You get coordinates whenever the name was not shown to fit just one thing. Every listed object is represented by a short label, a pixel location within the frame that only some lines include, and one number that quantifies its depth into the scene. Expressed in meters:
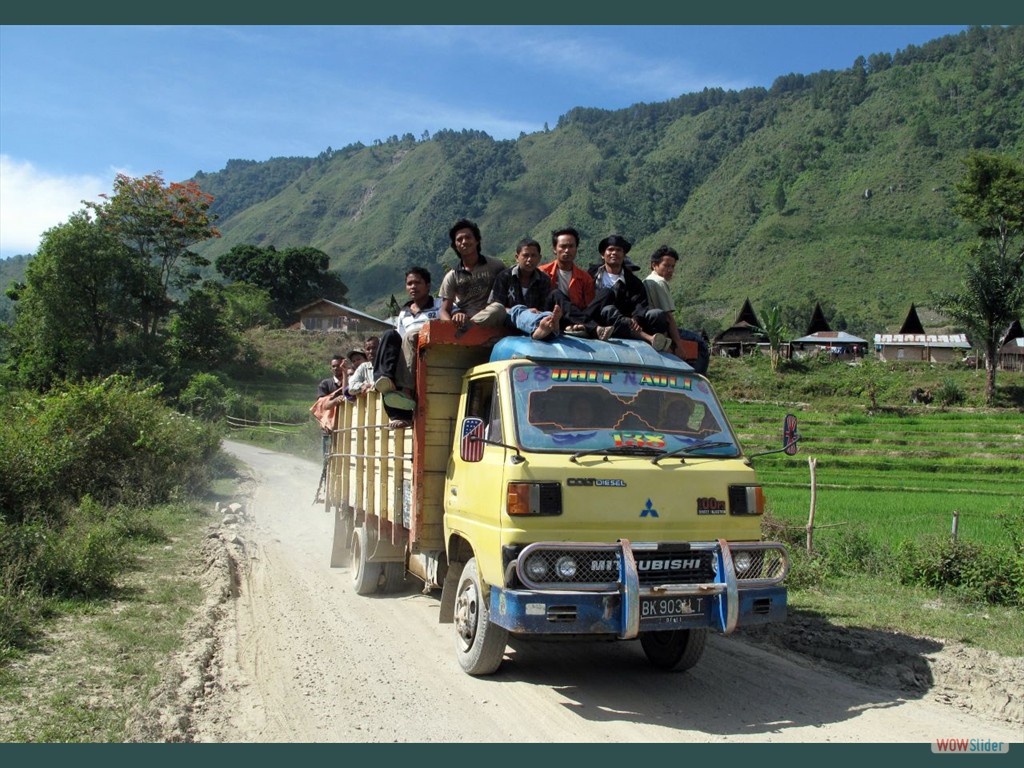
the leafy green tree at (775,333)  56.53
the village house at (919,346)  66.50
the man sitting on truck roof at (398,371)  7.14
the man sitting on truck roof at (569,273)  7.73
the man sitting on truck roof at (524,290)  6.81
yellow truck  5.54
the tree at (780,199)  126.43
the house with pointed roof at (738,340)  69.00
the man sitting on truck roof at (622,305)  6.99
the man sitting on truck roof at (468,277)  7.68
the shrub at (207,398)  39.06
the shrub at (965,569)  9.04
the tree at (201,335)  49.25
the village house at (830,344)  67.31
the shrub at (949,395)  47.56
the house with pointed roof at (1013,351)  59.66
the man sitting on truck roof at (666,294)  7.37
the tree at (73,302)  41.38
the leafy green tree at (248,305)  67.81
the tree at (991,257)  47.31
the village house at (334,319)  70.12
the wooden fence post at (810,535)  11.93
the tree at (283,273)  89.69
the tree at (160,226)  47.81
